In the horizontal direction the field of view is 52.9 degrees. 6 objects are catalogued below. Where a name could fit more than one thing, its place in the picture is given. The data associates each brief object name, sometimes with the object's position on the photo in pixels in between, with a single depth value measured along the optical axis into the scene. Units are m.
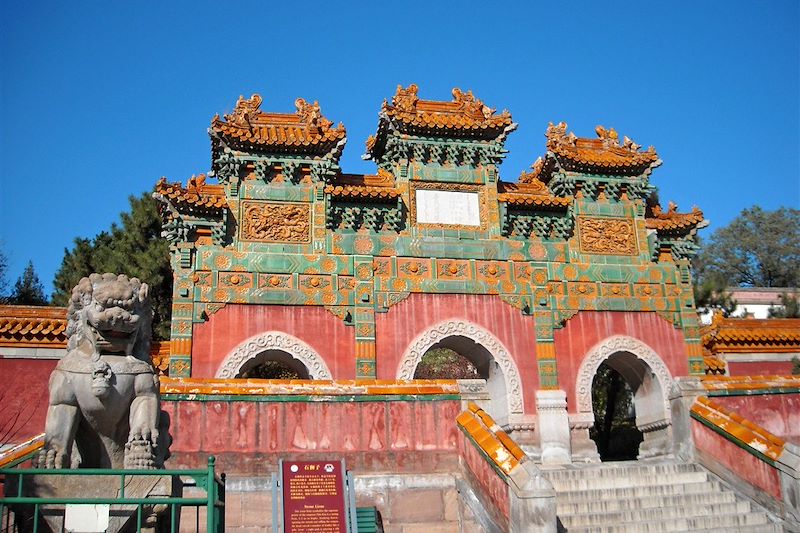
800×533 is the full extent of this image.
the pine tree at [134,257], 24.28
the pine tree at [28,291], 28.38
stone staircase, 10.93
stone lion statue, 6.49
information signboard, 8.73
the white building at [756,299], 41.91
